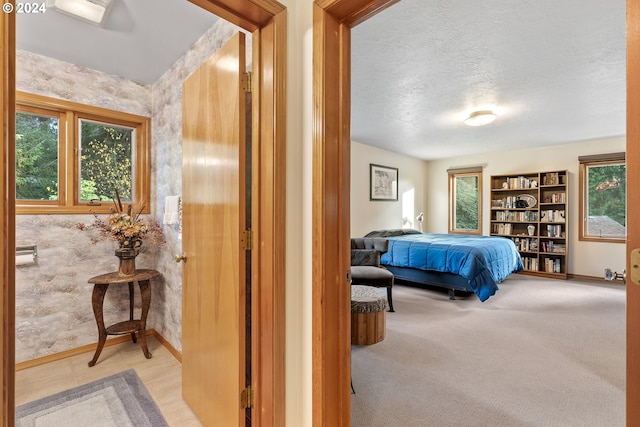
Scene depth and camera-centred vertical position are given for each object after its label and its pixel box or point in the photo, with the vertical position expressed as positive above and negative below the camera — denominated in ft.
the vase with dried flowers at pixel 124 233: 7.86 -0.49
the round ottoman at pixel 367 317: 7.69 -2.84
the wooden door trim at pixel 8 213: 2.14 +0.02
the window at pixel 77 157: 7.67 +1.73
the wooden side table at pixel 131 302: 7.66 -2.42
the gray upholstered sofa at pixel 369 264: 10.77 -2.13
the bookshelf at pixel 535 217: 17.42 -0.21
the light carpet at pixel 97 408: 5.52 -3.95
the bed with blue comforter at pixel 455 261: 11.93 -2.19
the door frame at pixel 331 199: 3.76 +0.21
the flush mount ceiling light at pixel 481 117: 11.73 +3.98
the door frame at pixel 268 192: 3.91 +0.31
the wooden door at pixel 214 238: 4.39 -0.40
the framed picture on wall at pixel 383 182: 18.51 +2.15
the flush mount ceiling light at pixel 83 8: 5.47 +4.03
